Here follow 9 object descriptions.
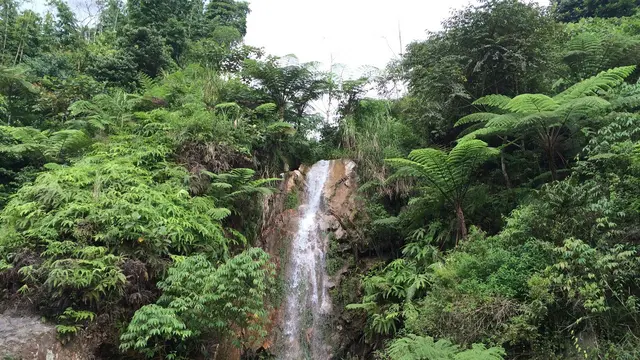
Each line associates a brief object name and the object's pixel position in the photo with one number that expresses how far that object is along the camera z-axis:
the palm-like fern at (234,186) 9.34
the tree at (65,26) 18.05
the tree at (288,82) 12.88
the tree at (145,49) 14.20
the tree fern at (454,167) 8.03
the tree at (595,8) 16.48
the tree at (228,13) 21.42
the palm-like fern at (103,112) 10.10
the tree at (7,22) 14.15
